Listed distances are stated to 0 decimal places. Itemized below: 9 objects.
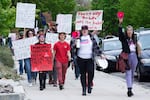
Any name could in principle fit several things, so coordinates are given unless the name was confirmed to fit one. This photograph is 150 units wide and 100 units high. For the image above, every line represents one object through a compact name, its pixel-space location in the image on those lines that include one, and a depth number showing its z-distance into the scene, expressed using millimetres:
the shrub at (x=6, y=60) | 20047
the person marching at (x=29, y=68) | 15391
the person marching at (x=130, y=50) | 12703
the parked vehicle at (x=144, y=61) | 18016
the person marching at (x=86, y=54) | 13086
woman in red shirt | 14383
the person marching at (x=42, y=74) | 14391
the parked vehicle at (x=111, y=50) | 23688
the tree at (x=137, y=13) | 47406
